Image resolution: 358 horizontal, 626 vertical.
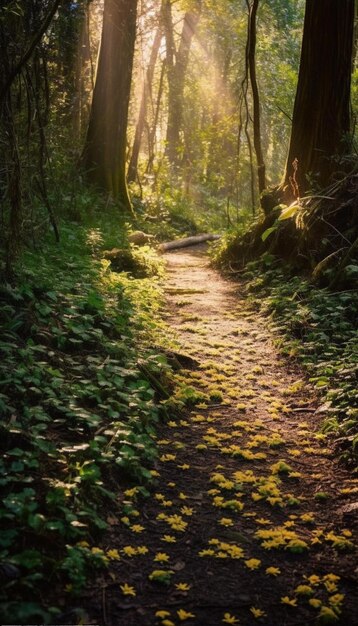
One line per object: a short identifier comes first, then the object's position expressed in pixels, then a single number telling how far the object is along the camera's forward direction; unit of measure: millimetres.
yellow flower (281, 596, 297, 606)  2580
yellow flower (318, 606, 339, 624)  2473
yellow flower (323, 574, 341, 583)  2750
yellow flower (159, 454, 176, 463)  3812
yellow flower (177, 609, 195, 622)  2418
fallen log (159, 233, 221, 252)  13116
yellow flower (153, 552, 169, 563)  2820
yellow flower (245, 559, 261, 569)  2824
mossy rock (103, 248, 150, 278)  8750
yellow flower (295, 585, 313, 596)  2662
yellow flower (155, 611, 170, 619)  2412
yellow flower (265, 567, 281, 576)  2785
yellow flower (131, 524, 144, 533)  3014
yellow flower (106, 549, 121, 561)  2752
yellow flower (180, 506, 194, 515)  3275
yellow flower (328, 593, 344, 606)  2584
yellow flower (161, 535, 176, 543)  2984
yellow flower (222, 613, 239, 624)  2428
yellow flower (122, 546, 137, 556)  2816
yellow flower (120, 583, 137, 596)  2543
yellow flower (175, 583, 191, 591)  2619
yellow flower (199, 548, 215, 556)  2895
